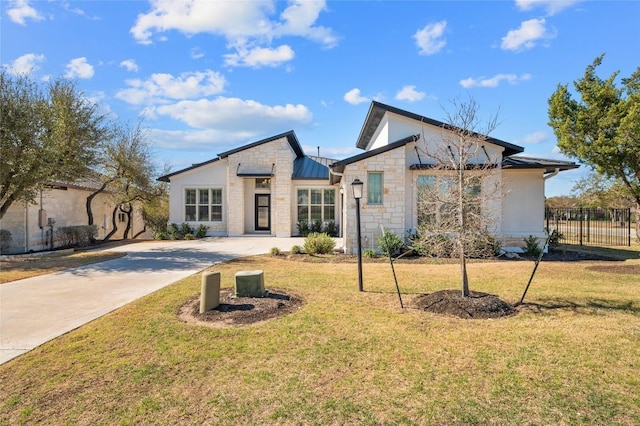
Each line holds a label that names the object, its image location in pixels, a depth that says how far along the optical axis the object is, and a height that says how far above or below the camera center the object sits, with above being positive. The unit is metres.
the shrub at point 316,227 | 20.14 -0.62
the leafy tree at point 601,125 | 11.71 +3.08
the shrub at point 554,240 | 14.05 -1.08
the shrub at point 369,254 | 12.57 -1.38
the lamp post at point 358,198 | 7.70 +0.38
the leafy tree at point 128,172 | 19.77 +2.66
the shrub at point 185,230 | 19.91 -0.70
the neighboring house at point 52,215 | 15.67 +0.20
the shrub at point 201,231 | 19.81 -0.77
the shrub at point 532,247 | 13.04 -1.24
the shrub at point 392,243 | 12.33 -0.99
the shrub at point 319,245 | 13.40 -1.11
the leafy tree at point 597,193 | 26.50 +1.60
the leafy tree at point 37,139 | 11.93 +2.99
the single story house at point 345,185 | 13.16 +1.51
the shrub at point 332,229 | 20.09 -0.74
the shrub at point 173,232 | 19.38 -0.80
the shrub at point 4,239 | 14.74 -0.83
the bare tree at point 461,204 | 6.45 +0.20
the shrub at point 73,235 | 16.94 -0.82
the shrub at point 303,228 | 20.14 -0.67
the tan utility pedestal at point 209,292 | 6.14 -1.33
